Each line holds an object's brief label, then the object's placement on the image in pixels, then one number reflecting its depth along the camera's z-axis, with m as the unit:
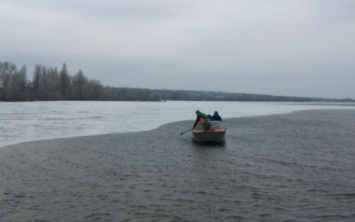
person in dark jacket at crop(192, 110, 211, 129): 27.64
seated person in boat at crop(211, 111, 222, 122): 29.76
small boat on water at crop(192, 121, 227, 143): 27.16
